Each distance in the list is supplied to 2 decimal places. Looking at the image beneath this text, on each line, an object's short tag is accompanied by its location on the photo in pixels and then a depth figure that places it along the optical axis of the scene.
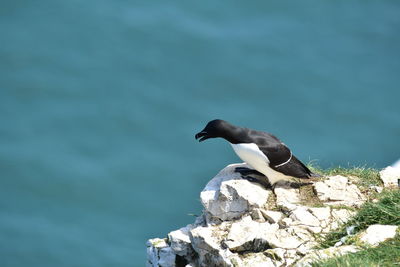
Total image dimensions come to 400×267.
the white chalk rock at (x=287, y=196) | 17.78
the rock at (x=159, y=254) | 18.27
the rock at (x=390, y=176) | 18.77
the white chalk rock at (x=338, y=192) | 17.90
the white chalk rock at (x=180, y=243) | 17.81
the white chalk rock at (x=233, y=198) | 17.73
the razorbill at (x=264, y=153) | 18.28
